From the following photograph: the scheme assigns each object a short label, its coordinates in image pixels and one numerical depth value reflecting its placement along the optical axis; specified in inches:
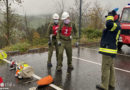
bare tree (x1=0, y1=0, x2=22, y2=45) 344.0
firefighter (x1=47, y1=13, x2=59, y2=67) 163.2
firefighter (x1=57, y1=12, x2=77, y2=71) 150.4
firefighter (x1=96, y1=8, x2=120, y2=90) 103.0
